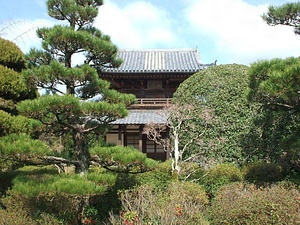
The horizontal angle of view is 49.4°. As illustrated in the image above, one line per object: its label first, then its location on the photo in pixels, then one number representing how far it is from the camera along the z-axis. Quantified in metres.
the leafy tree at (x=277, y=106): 6.01
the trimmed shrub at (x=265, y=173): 8.09
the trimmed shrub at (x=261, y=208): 5.34
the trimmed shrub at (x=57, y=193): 5.19
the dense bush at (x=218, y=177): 8.54
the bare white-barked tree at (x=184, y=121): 10.22
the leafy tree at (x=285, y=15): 6.89
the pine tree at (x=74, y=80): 5.53
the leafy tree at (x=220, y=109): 9.96
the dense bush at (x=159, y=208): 5.52
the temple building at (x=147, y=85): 15.52
